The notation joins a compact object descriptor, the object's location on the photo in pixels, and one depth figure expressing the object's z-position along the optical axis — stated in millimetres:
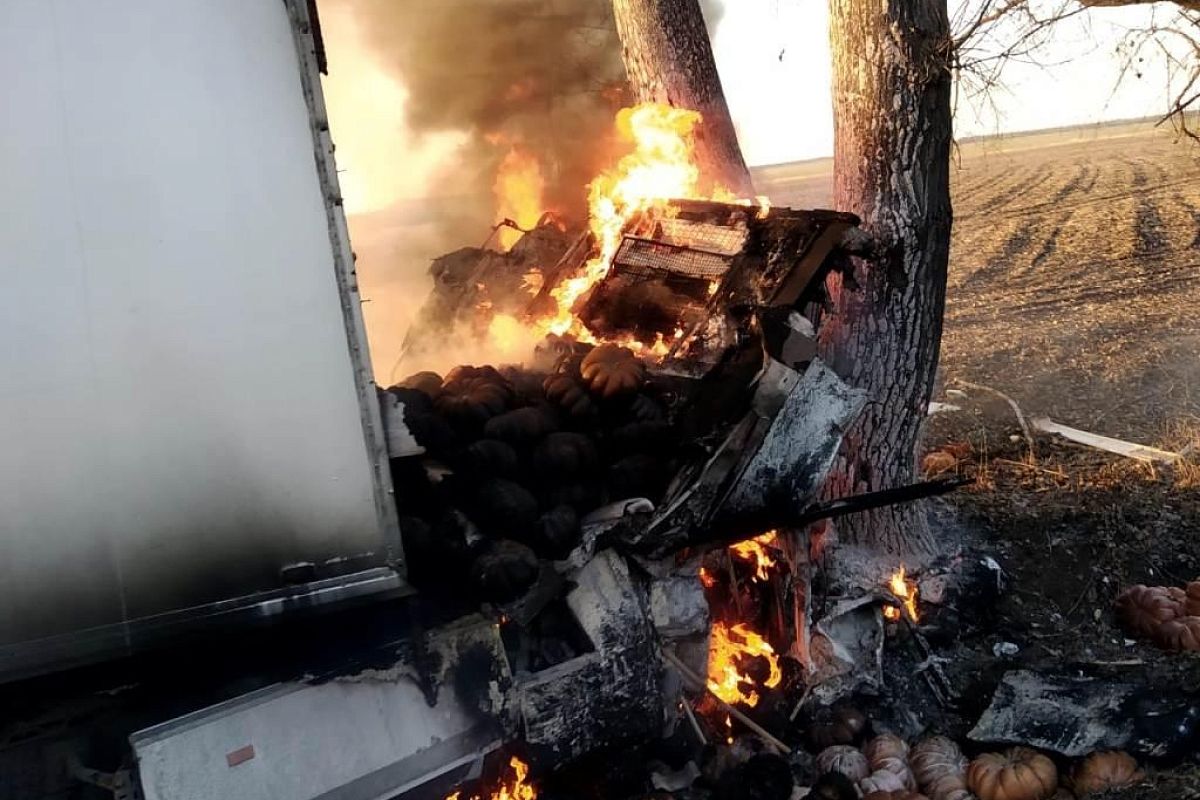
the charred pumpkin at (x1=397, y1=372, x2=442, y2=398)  4848
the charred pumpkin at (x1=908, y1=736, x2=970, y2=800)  4594
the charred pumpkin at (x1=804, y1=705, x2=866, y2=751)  4984
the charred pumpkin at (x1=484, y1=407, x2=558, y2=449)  4449
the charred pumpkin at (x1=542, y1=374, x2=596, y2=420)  4754
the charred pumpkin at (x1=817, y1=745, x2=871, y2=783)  4688
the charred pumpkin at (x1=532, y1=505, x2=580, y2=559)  4129
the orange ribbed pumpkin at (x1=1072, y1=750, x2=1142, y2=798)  4422
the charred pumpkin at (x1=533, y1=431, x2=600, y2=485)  4422
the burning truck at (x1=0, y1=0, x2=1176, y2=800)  2924
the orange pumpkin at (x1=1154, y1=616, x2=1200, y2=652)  5648
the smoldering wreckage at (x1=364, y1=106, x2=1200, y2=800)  3949
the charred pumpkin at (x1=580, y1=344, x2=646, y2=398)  4852
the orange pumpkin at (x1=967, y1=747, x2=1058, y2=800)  4457
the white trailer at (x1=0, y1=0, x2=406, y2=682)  2834
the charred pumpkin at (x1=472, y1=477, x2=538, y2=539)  4117
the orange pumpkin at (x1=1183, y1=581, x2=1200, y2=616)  5969
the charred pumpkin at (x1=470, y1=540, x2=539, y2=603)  3859
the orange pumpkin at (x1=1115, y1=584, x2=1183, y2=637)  5934
